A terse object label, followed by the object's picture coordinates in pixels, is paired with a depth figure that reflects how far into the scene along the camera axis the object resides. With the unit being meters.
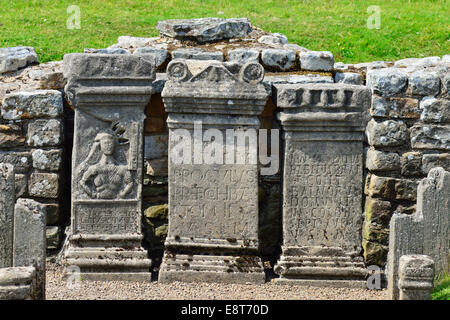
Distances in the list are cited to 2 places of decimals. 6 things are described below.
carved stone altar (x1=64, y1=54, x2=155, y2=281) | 12.19
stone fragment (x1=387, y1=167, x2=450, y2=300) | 11.38
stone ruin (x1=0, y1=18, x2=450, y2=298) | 12.12
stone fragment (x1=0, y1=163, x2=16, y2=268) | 10.96
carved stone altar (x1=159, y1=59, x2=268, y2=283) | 12.06
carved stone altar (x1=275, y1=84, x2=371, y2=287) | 12.16
